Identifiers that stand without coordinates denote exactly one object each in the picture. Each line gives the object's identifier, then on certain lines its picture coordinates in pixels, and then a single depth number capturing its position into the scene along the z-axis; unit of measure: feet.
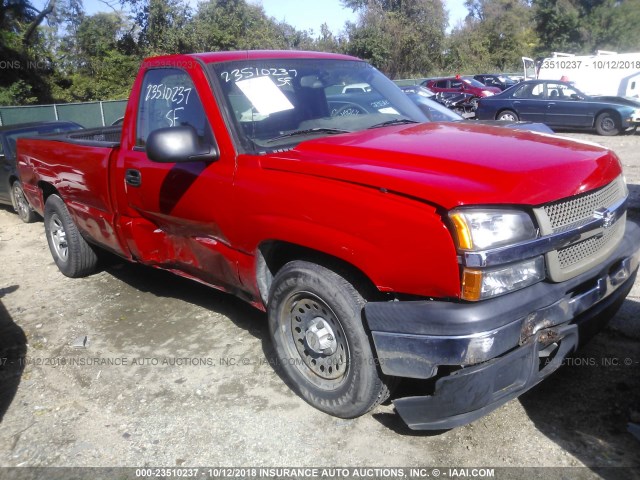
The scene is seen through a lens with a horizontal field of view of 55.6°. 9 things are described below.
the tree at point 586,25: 144.97
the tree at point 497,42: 155.02
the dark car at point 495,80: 92.79
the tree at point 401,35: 139.13
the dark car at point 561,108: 50.88
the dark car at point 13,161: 30.39
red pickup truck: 8.46
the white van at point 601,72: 63.36
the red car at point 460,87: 77.61
